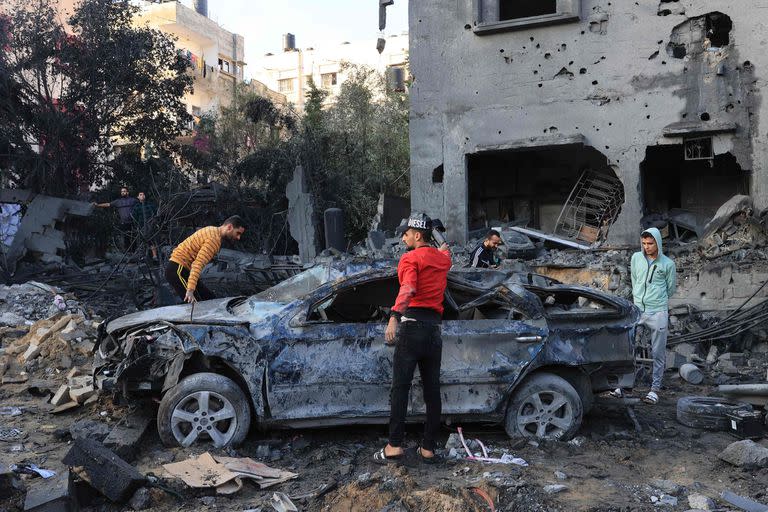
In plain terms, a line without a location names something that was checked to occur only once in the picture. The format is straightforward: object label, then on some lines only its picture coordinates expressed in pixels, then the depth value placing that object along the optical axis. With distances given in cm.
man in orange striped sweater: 770
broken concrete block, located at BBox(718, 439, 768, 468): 515
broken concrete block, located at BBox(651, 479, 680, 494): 477
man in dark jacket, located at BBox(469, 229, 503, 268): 886
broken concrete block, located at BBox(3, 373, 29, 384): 798
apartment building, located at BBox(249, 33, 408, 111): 4469
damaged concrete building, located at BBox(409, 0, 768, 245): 1348
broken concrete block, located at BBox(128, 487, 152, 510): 443
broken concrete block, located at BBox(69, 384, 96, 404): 660
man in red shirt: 520
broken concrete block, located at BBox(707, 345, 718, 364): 1006
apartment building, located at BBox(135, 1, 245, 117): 3688
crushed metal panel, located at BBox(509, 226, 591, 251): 1444
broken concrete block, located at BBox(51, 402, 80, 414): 657
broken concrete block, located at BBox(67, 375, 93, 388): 693
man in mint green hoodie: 743
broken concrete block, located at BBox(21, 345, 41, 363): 867
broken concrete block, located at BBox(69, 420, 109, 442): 552
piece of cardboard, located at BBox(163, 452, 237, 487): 470
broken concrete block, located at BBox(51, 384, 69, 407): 670
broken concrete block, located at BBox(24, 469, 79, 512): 404
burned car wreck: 552
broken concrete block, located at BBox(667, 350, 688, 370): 946
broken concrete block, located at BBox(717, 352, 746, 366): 988
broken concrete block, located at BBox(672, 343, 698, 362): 1017
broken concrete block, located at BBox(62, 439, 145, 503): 443
